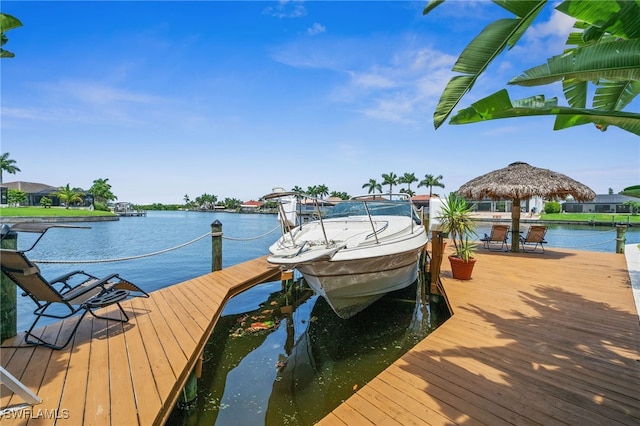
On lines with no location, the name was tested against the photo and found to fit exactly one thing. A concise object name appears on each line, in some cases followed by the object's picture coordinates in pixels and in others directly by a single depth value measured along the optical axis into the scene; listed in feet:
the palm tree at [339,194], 277.15
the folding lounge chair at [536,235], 33.55
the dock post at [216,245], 23.02
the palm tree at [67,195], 203.63
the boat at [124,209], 252.21
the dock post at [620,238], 33.45
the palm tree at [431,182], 241.35
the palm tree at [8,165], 206.00
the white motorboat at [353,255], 15.99
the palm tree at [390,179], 259.19
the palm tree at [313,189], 301.02
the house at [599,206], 186.60
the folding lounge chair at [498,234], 35.24
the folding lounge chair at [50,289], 10.07
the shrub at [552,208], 171.32
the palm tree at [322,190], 315.33
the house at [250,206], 373.15
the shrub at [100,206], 243.19
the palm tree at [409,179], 252.01
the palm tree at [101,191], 258.63
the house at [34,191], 214.28
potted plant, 22.02
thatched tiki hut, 30.55
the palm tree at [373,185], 265.34
